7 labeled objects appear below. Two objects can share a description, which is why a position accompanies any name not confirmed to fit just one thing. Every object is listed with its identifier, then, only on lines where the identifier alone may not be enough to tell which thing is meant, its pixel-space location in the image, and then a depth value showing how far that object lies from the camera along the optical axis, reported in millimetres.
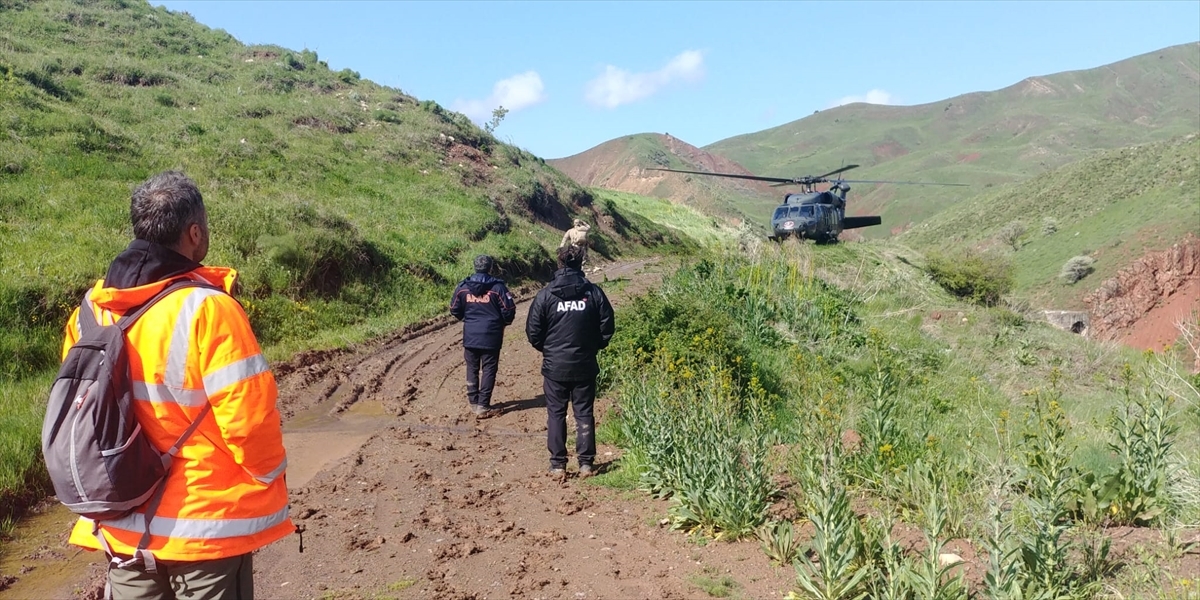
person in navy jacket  9359
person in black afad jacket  7000
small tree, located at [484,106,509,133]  36594
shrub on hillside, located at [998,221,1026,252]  56656
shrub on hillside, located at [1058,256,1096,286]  44344
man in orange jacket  2564
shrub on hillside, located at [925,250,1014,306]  31609
